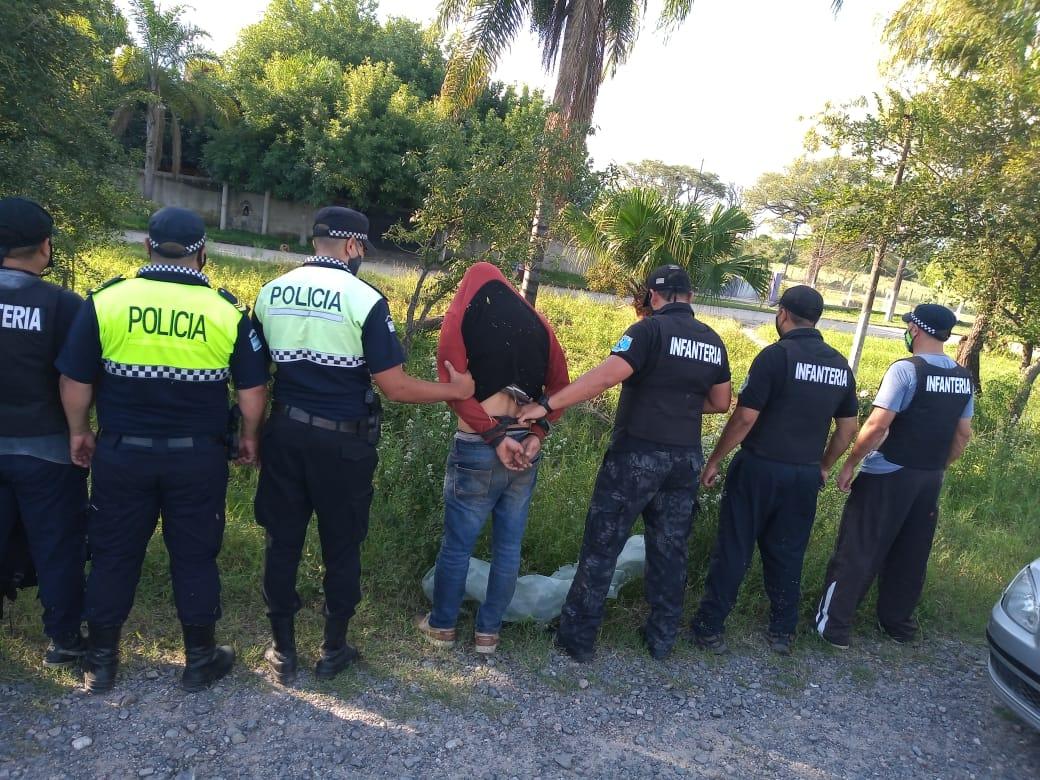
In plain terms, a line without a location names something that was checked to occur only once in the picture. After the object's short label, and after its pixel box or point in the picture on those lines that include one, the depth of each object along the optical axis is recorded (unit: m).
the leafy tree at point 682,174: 59.25
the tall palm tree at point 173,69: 22.28
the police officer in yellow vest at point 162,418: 2.66
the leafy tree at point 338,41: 26.25
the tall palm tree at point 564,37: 9.05
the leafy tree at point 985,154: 7.62
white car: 3.10
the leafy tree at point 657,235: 8.50
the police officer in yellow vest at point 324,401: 2.85
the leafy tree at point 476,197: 6.20
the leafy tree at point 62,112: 5.02
